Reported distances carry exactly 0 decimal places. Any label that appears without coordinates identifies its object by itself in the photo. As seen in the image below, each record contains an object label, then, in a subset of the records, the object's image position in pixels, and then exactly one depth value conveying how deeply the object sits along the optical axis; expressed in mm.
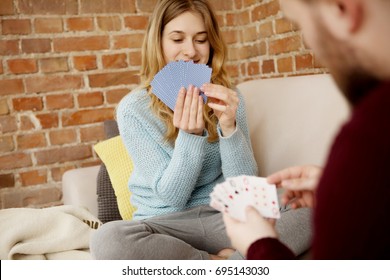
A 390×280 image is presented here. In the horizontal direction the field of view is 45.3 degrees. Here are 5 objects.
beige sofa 1512
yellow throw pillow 1763
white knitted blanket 1460
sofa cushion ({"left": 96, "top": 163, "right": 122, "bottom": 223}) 1842
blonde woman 1310
